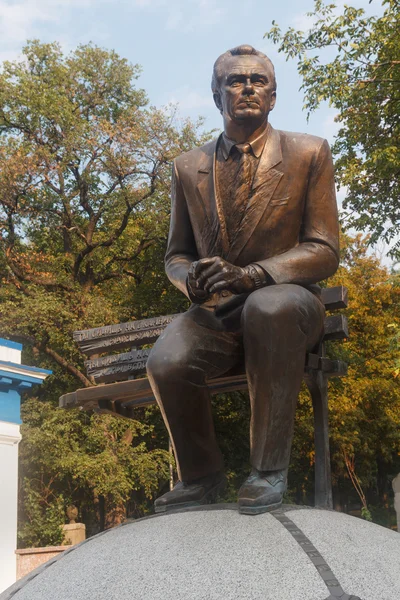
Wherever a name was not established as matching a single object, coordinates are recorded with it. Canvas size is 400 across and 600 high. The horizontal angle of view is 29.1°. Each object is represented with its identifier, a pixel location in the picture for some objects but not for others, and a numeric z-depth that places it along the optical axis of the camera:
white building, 14.87
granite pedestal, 2.35
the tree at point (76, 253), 19.17
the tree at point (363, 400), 21.06
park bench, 3.58
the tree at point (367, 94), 12.77
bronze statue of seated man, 2.99
